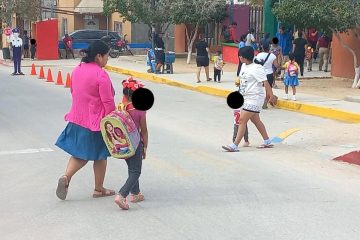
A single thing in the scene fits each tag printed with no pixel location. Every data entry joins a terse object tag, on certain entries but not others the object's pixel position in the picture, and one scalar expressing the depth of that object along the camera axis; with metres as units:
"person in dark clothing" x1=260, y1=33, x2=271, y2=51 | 19.67
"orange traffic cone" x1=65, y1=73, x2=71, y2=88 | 20.77
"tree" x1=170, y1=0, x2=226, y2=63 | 31.27
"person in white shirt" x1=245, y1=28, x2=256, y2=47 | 25.07
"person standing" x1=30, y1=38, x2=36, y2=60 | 37.80
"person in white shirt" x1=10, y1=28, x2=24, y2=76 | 25.72
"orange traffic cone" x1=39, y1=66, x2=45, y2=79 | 24.77
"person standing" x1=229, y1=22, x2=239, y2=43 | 31.94
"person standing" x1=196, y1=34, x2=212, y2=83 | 21.86
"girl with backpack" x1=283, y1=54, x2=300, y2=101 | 16.34
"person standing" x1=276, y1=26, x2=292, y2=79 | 22.94
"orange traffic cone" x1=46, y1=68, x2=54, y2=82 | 23.22
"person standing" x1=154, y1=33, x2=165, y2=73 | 25.42
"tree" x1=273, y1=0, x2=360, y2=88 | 18.22
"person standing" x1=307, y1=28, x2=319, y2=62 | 28.25
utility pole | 30.27
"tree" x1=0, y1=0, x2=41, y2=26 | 39.81
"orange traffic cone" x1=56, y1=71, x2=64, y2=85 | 21.95
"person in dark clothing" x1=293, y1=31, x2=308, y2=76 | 21.88
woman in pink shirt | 6.91
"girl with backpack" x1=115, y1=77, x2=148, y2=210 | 6.67
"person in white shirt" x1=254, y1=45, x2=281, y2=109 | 15.21
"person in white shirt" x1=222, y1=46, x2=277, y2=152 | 10.06
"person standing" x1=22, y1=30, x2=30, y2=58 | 38.00
